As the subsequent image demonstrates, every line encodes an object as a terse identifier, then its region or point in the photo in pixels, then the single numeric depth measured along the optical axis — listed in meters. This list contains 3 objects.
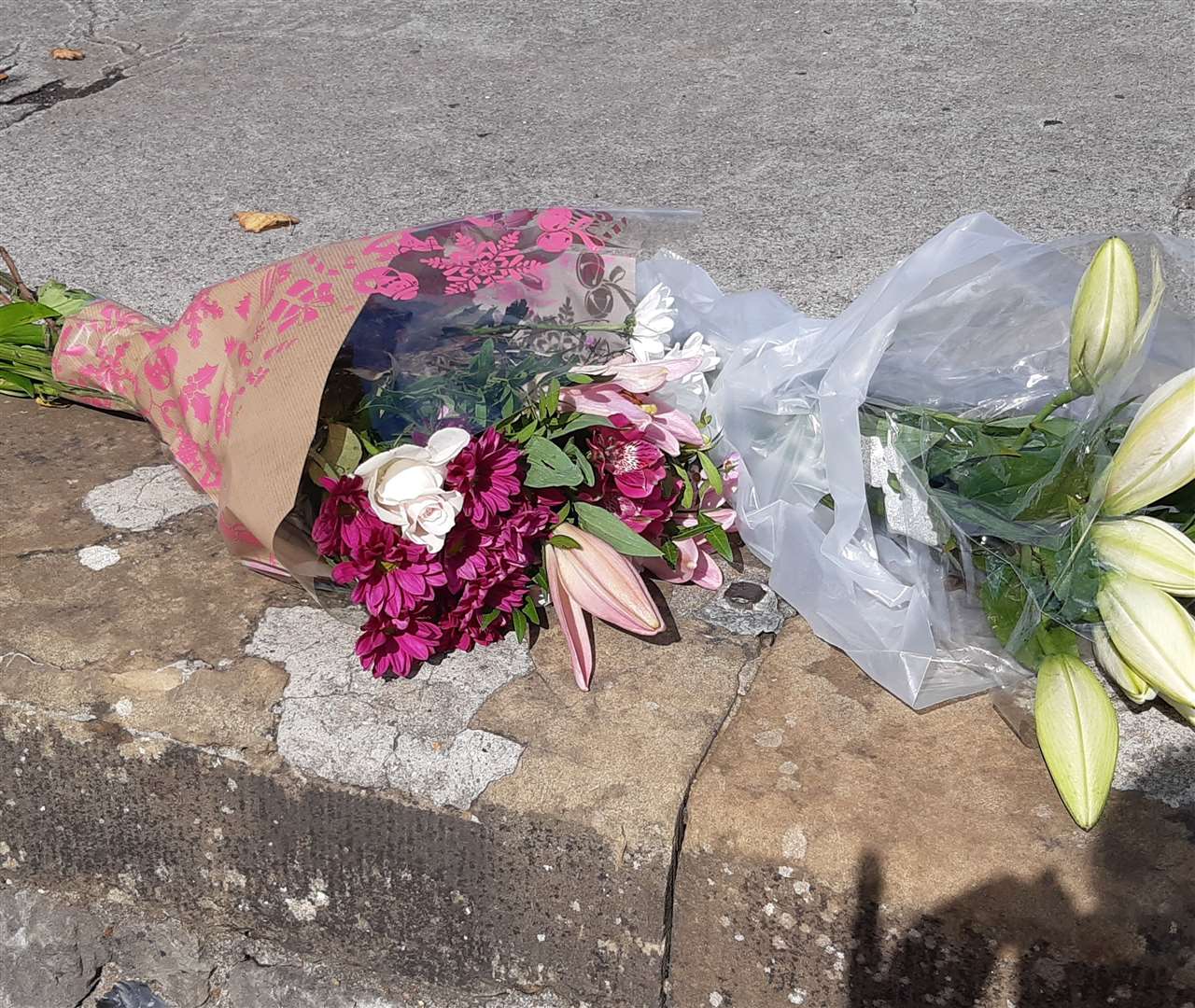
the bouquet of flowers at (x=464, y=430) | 1.30
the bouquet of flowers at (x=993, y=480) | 1.17
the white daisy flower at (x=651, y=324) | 1.51
